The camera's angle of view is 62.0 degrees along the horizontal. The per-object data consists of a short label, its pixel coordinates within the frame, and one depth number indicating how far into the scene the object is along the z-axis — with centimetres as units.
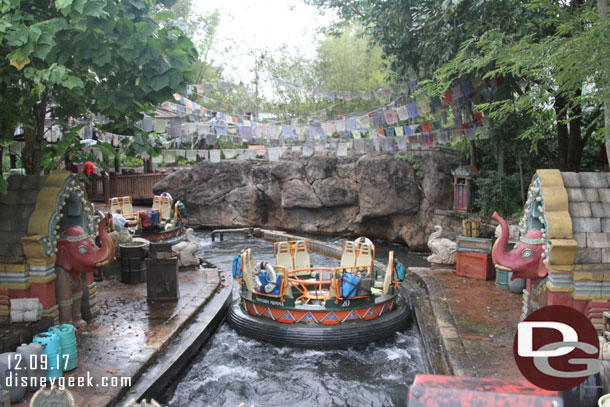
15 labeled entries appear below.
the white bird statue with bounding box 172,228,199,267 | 1326
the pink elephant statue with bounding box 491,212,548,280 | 760
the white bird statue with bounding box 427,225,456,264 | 1251
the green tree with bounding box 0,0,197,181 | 636
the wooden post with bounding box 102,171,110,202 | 2412
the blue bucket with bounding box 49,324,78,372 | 662
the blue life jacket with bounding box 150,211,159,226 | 1681
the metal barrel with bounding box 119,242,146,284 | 1175
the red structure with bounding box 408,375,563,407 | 240
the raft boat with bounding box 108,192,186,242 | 1666
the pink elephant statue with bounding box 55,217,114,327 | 816
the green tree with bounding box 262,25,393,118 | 2377
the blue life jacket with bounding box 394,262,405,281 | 980
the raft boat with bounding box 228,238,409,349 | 901
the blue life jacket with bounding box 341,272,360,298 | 911
